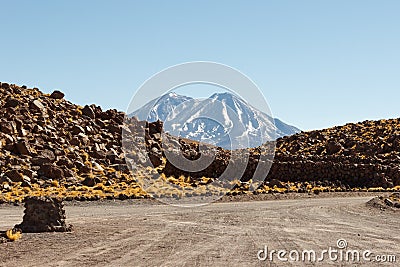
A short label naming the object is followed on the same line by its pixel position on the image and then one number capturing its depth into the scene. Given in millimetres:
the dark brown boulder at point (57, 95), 58438
